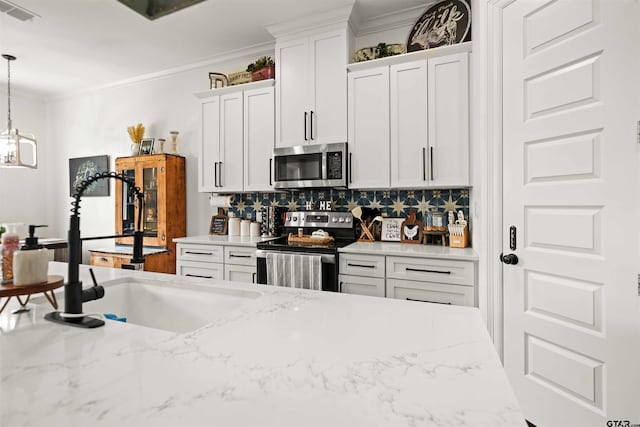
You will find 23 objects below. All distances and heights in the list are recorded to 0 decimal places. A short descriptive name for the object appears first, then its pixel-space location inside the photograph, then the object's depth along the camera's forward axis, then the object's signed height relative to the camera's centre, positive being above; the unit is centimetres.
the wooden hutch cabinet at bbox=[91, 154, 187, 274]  371 +11
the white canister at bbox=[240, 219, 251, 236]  352 -20
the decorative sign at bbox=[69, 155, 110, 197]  458 +56
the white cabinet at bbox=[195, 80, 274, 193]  321 +71
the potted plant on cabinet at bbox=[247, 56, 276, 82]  321 +137
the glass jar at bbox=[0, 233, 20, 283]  104 -13
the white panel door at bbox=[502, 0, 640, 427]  139 -1
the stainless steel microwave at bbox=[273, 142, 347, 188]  281 +38
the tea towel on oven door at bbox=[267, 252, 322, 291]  256 -48
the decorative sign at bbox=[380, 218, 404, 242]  292 -18
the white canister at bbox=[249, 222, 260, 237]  349 -22
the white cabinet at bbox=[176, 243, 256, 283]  297 -48
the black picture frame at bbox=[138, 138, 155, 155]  399 +76
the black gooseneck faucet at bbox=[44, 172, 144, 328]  90 -22
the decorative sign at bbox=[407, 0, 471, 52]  256 +145
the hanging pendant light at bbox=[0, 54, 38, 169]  325 +61
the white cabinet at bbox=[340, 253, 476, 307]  220 -49
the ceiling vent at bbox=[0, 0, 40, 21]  277 +171
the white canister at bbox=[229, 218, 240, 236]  357 -20
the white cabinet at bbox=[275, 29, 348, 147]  286 +106
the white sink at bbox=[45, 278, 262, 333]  127 -37
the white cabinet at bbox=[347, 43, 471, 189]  249 +70
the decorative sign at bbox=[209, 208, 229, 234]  370 -16
